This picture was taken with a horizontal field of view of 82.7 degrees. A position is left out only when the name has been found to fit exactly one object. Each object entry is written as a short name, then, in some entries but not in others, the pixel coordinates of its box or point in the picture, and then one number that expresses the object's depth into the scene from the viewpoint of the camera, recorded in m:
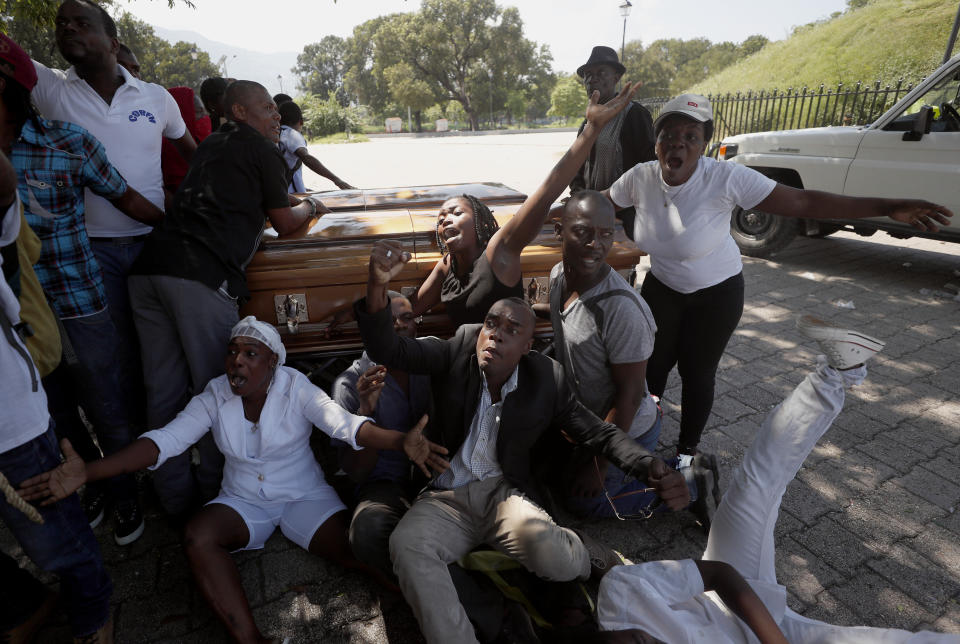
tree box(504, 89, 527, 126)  48.16
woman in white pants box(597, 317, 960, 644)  1.54
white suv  4.86
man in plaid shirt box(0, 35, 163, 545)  1.87
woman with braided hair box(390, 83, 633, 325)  2.19
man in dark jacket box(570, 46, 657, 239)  3.35
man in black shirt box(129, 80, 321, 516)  2.18
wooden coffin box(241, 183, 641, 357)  2.72
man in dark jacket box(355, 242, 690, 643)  1.79
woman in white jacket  1.99
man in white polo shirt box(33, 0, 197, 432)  2.28
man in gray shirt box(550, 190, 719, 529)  2.11
